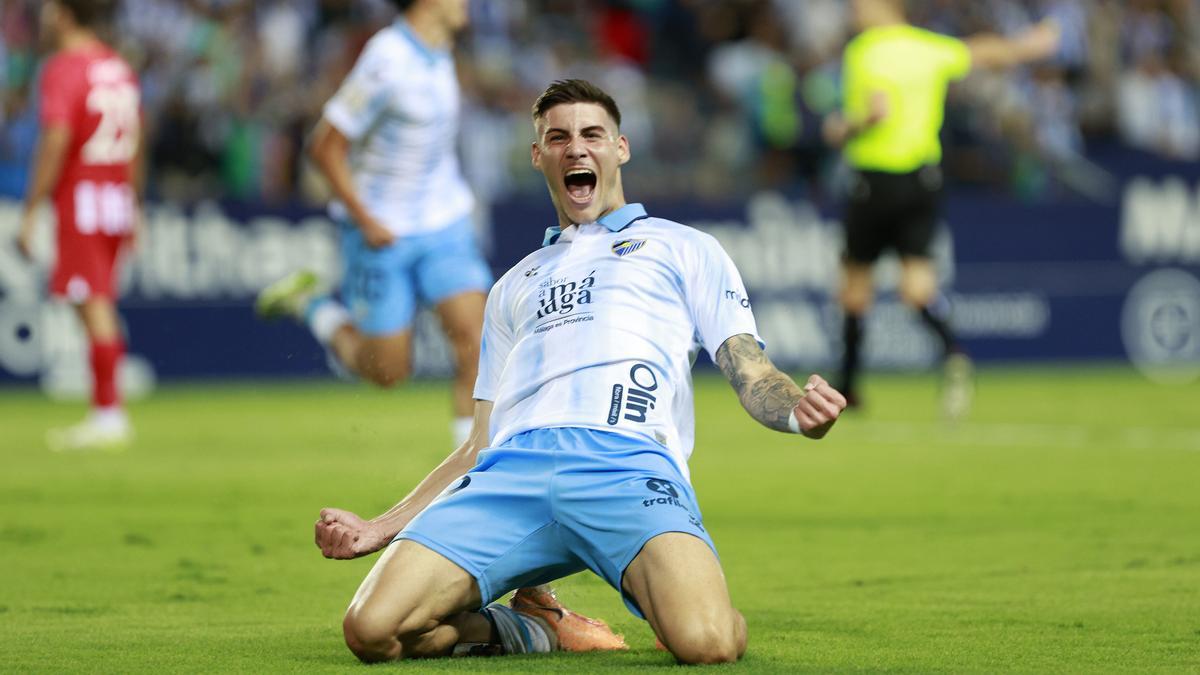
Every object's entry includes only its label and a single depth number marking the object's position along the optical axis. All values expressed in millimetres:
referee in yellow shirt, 26359
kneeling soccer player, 9711
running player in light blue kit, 18984
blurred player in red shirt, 23984
